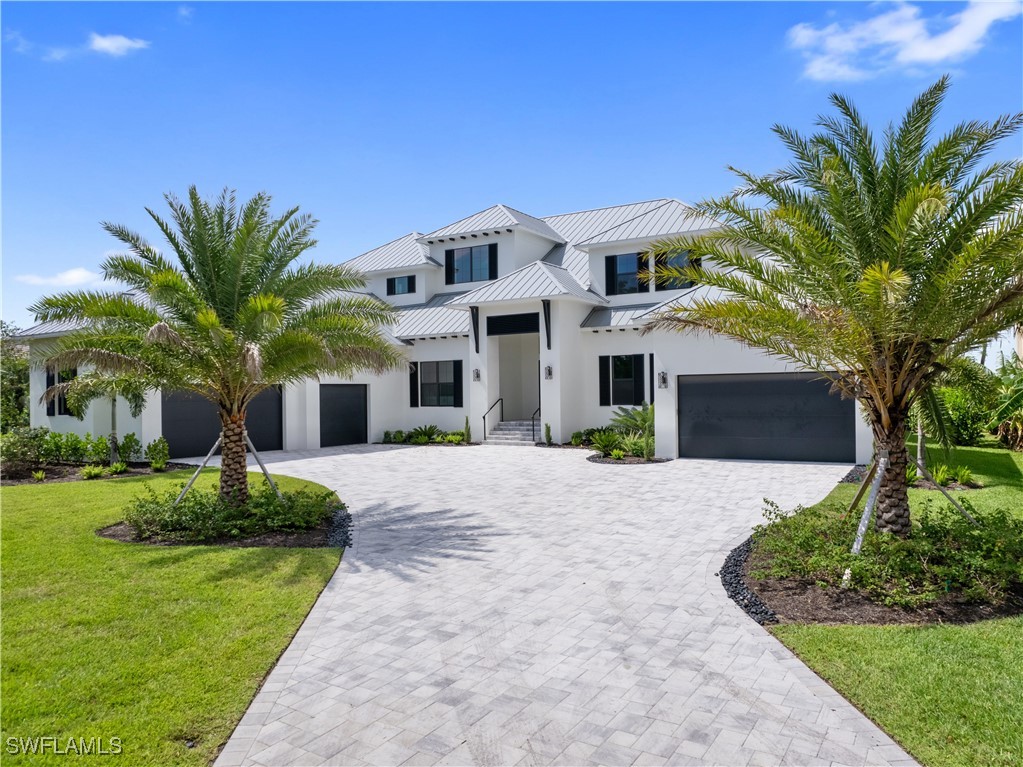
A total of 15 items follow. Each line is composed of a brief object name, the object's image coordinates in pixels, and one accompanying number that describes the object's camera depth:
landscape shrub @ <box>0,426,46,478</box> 15.86
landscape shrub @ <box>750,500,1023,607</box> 6.36
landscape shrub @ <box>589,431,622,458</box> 18.36
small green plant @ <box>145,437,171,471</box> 16.92
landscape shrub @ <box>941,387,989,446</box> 18.81
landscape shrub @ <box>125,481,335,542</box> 9.27
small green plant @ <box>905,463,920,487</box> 12.46
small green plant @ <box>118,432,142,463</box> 17.52
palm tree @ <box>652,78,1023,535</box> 6.67
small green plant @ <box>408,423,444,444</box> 24.00
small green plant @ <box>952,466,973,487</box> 13.03
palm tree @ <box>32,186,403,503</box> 9.45
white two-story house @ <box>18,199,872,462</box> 17.28
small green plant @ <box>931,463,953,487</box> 13.08
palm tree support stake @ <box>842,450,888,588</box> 7.01
